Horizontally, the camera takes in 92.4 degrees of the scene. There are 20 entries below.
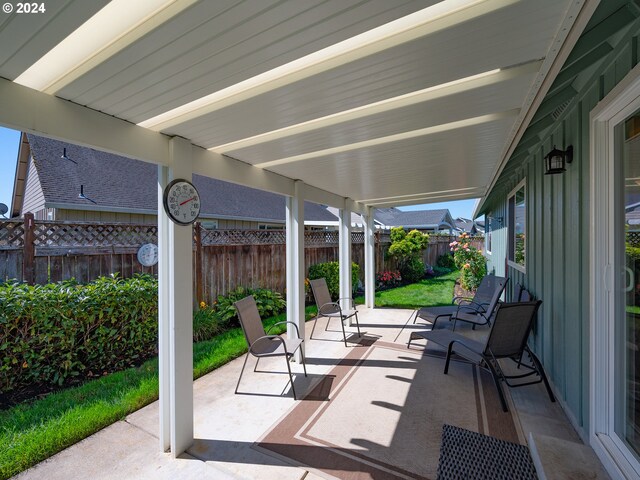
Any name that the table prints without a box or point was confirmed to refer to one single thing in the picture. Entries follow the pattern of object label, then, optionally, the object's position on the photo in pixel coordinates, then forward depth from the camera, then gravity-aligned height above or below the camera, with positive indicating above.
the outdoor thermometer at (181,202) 2.41 +0.31
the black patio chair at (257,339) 3.44 -1.19
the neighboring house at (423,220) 25.42 +1.65
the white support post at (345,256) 6.56 -0.36
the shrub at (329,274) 8.47 -0.96
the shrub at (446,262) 16.69 -1.27
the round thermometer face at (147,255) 5.84 -0.29
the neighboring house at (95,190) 8.14 +1.54
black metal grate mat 2.19 -1.68
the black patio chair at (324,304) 5.20 -1.17
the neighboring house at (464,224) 33.07 +1.76
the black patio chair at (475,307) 5.23 -1.27
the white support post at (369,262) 7.59 -0.57
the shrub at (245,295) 6.02 -1.38
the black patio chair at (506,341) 3.21 -1.13
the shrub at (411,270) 12.40 -1.26
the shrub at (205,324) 5.21 -1.49
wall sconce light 2.64 +0.70
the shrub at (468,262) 10.02 -0.82
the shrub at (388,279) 11.09 -1.47
